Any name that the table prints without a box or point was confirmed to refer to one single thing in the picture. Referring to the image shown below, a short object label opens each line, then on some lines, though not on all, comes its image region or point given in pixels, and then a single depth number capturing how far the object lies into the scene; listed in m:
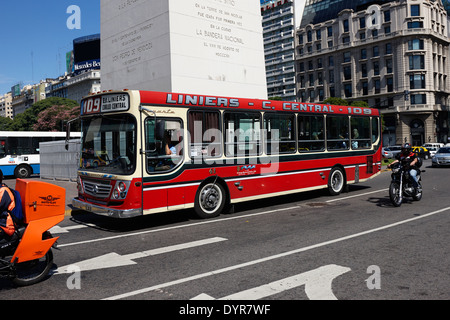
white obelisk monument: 17.73
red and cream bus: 8.30
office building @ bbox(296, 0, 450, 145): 65.06
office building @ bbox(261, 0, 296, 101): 84.62
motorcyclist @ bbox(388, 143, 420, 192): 11.03
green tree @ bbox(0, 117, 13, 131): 88.68
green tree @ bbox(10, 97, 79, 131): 78.69
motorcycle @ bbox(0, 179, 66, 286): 4.93
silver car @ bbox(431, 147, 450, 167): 25.80
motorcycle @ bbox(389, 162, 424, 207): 10.66
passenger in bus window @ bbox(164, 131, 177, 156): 8.77
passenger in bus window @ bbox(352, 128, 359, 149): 13.96
